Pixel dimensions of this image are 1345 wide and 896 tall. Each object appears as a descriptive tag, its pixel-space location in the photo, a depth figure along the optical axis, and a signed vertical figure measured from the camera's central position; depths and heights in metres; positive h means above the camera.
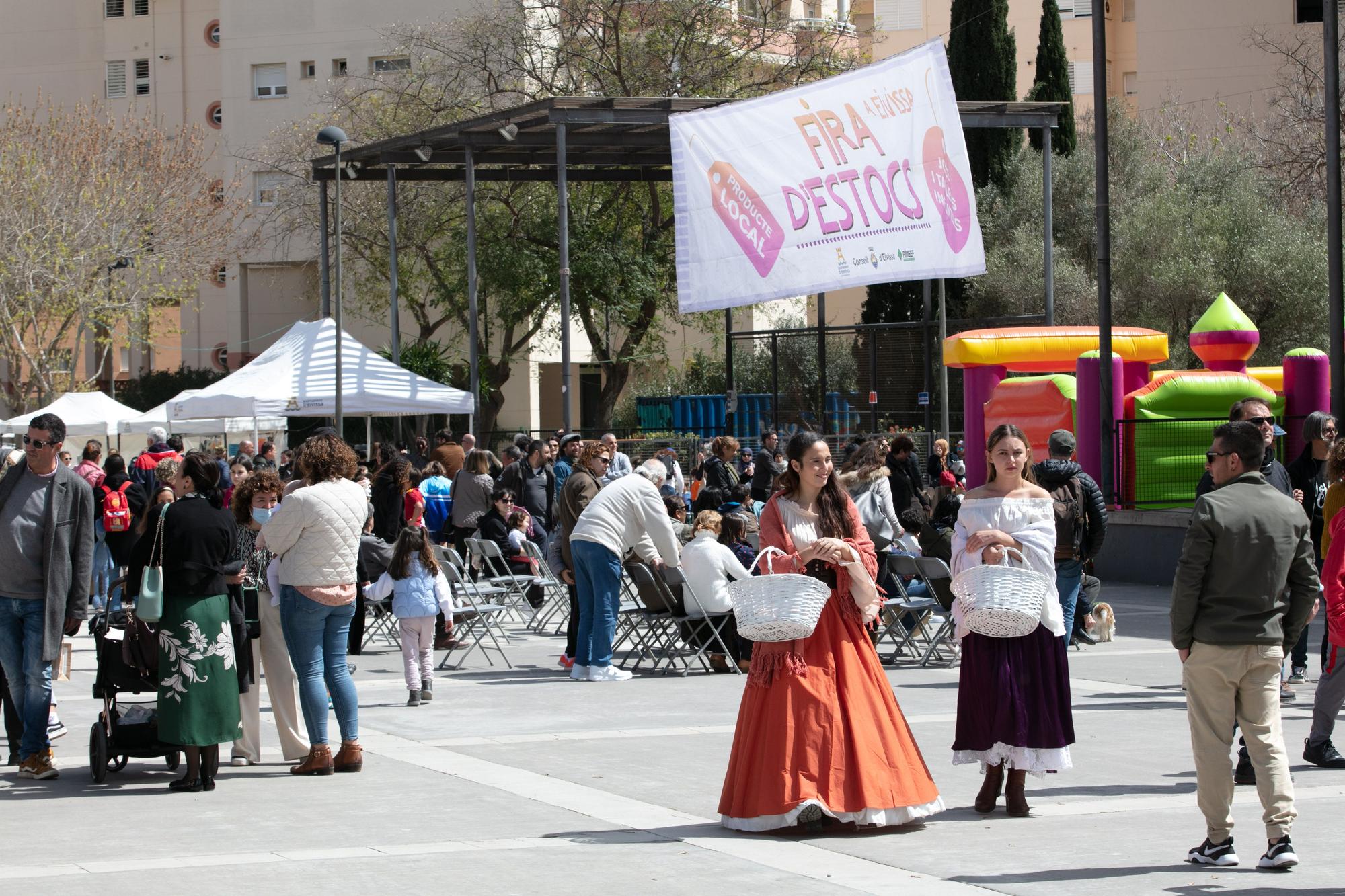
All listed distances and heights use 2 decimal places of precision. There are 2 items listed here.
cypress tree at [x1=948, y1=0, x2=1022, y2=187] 41.41 +8.41
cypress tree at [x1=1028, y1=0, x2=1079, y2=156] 43.78 +8.86
